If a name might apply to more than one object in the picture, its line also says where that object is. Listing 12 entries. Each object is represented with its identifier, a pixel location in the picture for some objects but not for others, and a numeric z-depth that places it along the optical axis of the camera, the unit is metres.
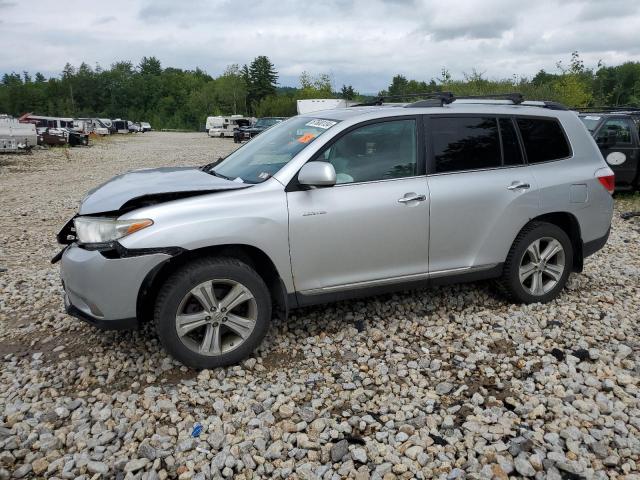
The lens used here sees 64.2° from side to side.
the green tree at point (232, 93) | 95.81
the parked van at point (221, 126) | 50.77
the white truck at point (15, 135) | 21.38
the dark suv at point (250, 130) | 31.29
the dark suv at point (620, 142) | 10.52
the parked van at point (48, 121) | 33.84
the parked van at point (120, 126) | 62.29
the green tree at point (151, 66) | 139.74
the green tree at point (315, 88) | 76.53
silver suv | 3.48
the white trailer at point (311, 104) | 30.93
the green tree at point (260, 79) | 100.31
